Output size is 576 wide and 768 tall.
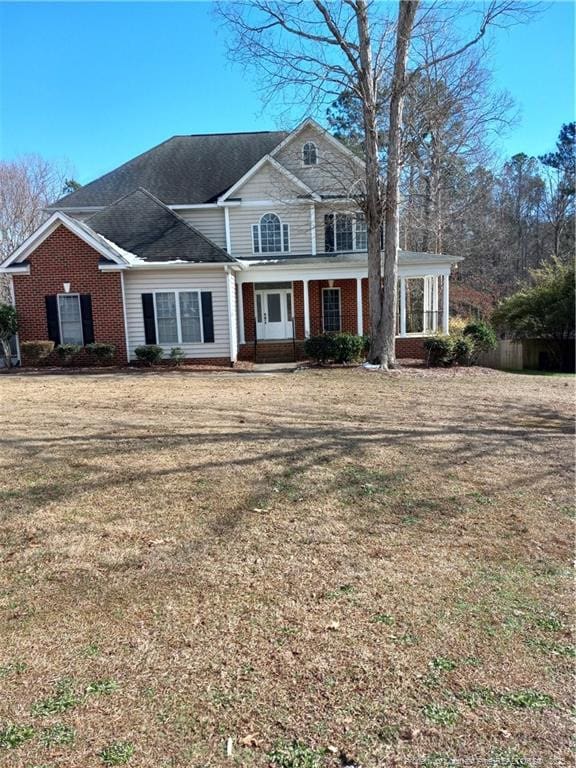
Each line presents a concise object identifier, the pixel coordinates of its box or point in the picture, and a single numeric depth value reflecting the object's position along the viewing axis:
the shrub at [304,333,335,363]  15.49
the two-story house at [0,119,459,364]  16.20
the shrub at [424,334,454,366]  15.80
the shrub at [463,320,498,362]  17.09
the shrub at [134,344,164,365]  16.17
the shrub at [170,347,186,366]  16.47
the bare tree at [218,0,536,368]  13.66
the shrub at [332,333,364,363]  15.47
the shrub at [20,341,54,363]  15.91
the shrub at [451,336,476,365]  16.05
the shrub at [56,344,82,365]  16.02
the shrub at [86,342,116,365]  16.06
